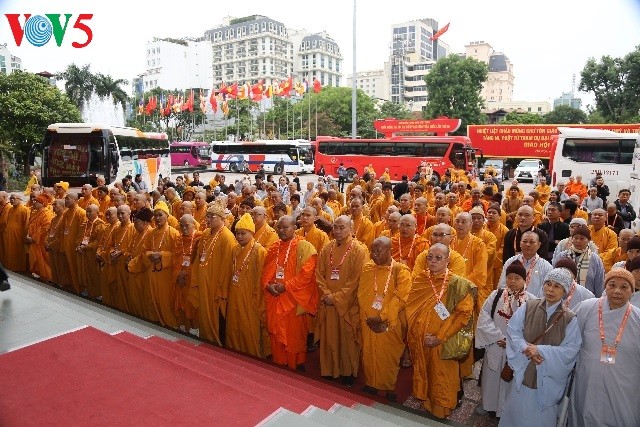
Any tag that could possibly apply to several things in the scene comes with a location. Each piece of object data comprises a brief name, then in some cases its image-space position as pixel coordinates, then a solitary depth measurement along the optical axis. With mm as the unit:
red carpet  2615
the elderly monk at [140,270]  5844
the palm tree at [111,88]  35656
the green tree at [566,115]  52375
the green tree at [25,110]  20328
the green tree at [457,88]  42219
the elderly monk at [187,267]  5672
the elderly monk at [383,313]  4211
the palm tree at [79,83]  31350
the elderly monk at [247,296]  5016
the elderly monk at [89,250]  6742
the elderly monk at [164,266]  5809
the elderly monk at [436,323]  3871
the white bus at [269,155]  33562
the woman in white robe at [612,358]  3174
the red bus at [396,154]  25359
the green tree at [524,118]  51844
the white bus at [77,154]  14305
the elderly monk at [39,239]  7752
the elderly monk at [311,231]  5859
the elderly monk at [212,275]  5234
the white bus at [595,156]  16641
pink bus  41375
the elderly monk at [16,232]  7996
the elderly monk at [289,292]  4773
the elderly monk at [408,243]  5555
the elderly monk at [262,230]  5645
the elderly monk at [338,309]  4629
